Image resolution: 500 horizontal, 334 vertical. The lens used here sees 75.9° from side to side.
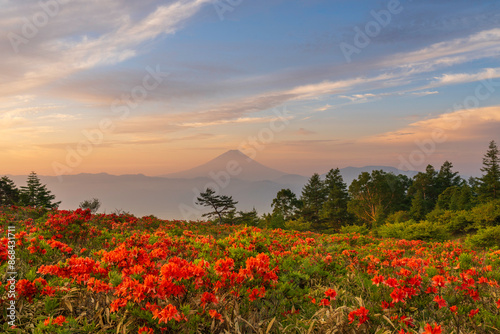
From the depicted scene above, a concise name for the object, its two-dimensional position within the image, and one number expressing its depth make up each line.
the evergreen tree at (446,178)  47.73
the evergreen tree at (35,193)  34.78
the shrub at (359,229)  20.34
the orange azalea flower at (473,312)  3.68
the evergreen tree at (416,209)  36.14
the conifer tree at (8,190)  34.24
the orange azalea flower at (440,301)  3.73
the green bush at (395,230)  17.97
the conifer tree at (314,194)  42.91
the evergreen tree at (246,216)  34.72
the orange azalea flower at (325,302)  3.86
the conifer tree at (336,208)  38.91
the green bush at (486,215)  19.97
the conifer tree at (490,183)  37.39
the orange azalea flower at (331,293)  3.86
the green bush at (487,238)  14.94
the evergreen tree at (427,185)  46.81
